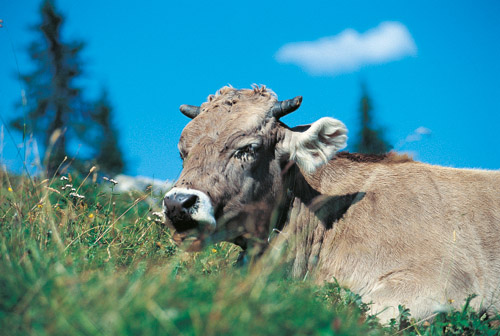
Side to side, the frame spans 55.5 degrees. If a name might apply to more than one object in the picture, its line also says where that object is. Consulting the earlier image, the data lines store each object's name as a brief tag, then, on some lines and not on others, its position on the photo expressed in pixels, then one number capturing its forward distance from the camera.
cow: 5.56
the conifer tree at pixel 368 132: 38.69
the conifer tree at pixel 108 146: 40.91
